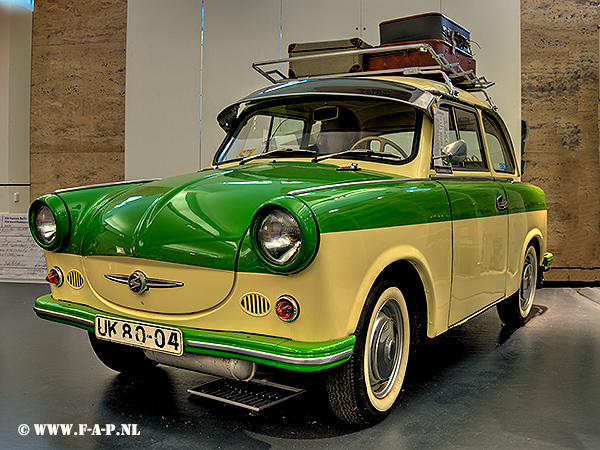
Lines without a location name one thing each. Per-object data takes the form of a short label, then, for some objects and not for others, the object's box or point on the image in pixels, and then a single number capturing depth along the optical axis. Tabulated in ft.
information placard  22.17
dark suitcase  13.76
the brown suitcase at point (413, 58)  13.05
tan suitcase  13.66
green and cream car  7.02
